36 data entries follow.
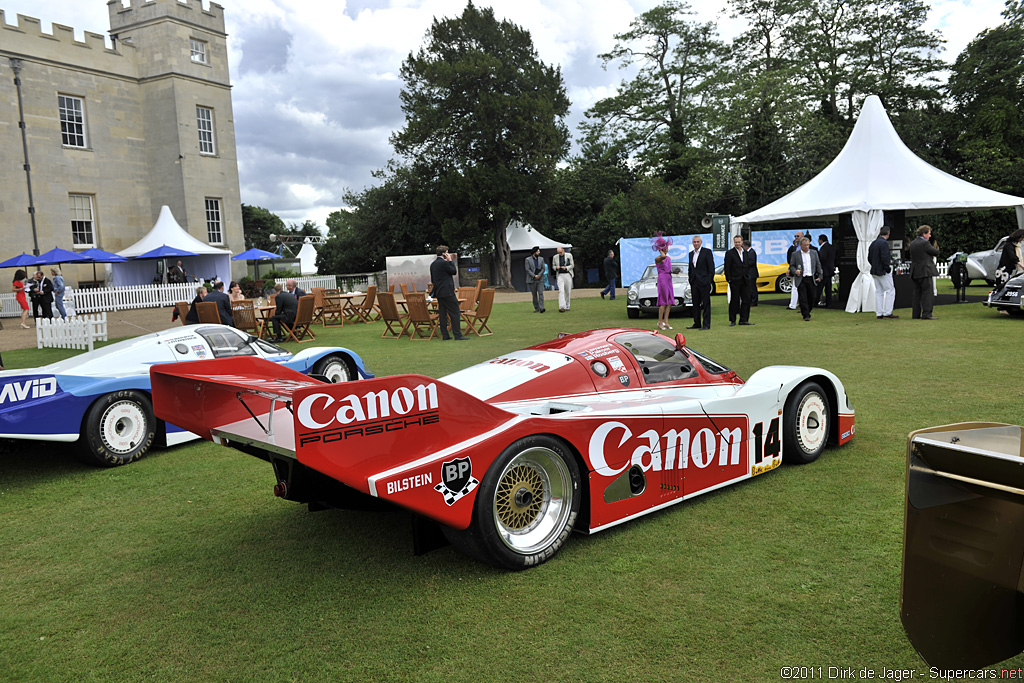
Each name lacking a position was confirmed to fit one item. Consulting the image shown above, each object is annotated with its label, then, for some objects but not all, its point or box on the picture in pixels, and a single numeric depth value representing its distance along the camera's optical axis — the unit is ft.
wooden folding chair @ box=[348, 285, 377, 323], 66.08
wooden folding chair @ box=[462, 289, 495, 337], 49.62
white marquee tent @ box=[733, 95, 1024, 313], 51.49
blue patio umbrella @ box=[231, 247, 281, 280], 100.15
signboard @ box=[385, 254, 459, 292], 97.66
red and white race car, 10.73
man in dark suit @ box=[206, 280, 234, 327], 43.86
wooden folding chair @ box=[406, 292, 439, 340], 48.98
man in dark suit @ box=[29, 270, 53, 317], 63.57
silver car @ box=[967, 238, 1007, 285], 69.21
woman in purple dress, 45.14
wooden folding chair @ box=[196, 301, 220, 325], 43.65
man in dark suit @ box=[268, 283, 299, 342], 50.11
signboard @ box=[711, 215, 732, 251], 75.56
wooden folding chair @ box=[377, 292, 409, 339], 51.31
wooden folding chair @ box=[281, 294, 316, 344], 50.21
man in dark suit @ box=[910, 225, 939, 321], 43.96
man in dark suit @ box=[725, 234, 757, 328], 44.68
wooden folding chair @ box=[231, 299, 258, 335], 49.79
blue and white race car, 17.69
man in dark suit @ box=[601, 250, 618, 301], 76.28
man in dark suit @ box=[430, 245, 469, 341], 46.32
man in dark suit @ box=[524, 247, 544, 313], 68.24
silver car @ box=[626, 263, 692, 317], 55.98
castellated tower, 90.53
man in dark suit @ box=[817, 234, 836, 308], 53.24
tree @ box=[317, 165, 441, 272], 127.80
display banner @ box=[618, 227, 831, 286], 80.84
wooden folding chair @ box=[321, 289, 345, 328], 63.57
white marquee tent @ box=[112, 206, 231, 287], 94.12
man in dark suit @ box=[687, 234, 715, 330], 44.06
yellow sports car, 74.28
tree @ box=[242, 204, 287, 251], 264.93
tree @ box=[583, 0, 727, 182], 124.16
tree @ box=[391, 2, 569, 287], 112.88
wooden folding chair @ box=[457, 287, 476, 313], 53.67
